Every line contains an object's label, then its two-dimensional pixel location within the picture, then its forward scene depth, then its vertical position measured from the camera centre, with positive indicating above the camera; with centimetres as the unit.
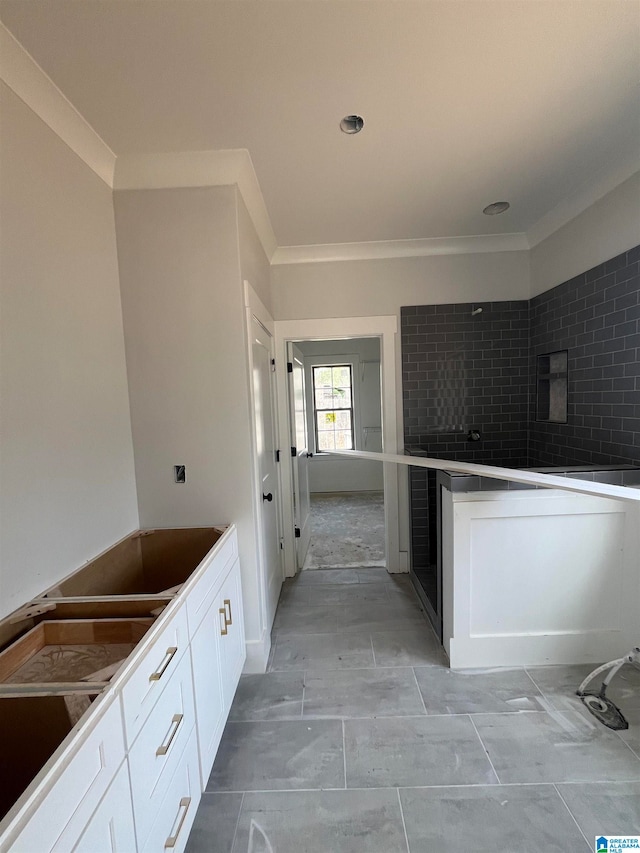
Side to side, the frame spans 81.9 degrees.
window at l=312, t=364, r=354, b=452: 572 -1
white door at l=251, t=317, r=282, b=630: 225 -35
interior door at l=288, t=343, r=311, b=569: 326 -46
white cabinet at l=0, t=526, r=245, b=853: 69 -82
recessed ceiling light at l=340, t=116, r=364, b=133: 165 +126
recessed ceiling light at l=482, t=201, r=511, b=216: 247 +129
